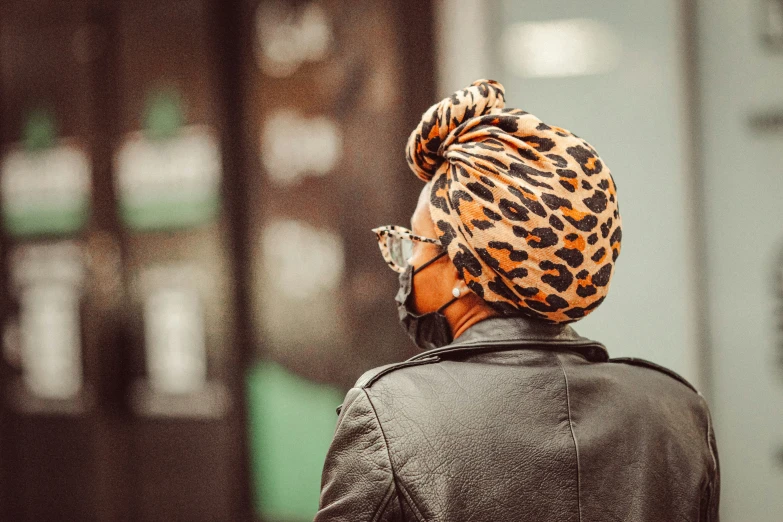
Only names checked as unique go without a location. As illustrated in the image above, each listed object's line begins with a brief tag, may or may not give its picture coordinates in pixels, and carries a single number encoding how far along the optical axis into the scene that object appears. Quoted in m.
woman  2.85
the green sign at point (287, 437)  9.09
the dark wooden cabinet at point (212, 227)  8.49
